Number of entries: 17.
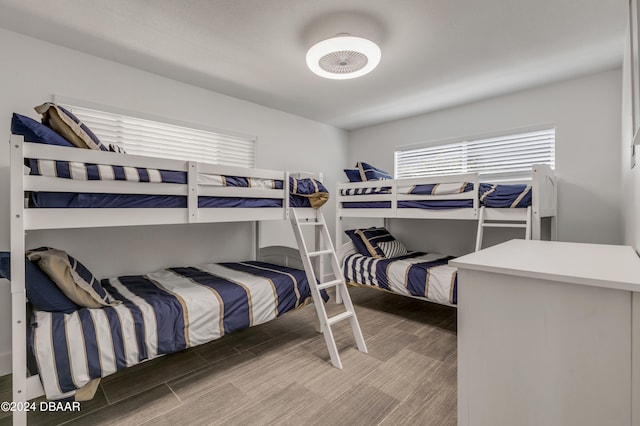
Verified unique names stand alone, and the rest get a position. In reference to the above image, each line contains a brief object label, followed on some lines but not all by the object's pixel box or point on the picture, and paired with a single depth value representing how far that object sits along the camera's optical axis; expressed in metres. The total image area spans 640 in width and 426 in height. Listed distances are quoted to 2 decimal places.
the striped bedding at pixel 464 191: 2.52
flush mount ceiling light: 2.01
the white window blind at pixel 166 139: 2.56
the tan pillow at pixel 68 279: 1.54
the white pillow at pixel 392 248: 3.41
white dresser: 0.84
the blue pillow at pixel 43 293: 1.47
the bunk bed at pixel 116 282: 1.37
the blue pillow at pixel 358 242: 3.45
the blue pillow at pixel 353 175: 3.54
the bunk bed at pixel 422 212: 2.54
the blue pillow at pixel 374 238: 3.37
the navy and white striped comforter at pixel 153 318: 1.40
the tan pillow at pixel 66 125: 1.55
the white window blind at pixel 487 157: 3.15
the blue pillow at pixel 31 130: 1.44
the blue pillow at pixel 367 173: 3.45
